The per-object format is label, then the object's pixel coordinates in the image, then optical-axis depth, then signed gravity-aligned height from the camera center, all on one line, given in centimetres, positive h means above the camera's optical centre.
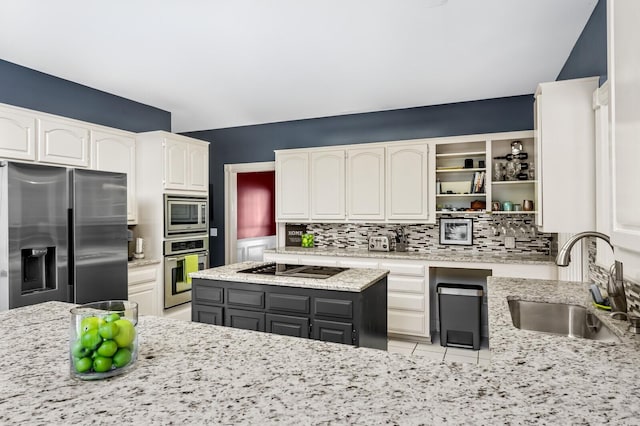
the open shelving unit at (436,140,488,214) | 446 +45
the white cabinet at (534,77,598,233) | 244 +35
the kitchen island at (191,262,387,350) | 262 -65
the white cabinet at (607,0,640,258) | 92 +22
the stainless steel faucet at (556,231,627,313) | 177 -31
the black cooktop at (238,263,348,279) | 300 -47
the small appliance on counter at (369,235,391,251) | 486 -38
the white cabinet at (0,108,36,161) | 319 +65
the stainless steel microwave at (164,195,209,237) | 433 -2
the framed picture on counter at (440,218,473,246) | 462 -23
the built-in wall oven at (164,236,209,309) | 435 -58
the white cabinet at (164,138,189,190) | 437 +56
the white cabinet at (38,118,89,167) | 346 +64
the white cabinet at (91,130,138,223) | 393 +60
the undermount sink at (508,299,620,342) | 201 -57
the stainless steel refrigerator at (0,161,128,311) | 280 -17
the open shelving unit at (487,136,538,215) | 429 +30
